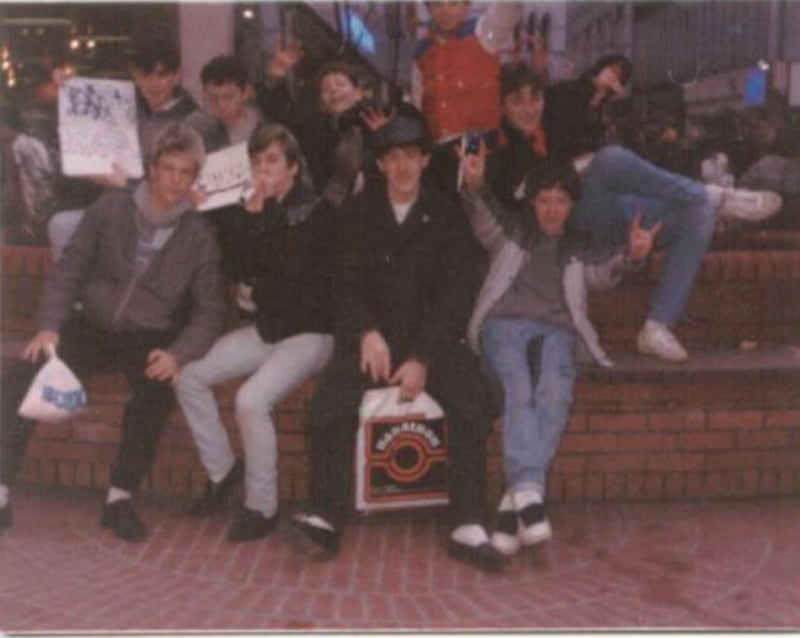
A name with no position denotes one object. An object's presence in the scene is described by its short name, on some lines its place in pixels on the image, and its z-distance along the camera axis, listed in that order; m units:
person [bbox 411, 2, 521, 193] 4.92
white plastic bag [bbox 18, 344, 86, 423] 4.42
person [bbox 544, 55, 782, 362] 4.94
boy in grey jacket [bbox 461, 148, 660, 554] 4.52
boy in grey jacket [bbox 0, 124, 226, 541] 4.53
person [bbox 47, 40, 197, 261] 4.98
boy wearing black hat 4.37
